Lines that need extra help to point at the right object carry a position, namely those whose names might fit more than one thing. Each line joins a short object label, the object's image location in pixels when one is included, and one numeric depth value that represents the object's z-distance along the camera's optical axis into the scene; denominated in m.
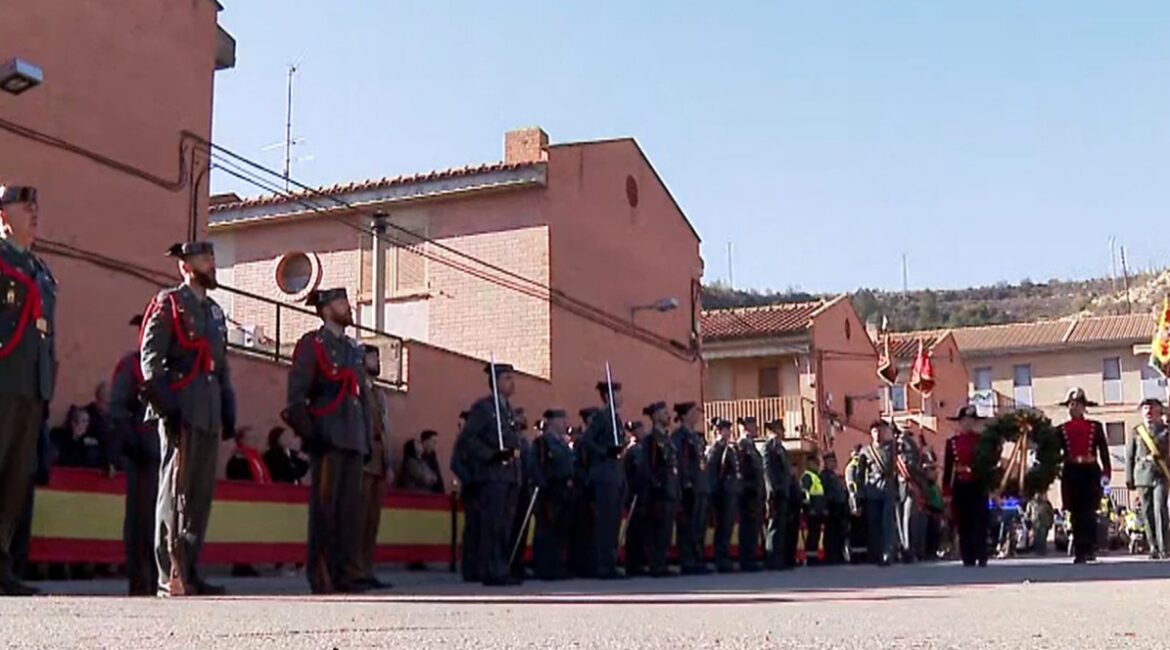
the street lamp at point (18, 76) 13.88
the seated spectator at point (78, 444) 12.66
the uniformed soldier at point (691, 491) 16.64
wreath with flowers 16.69
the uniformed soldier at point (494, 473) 12.74
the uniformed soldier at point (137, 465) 9.04
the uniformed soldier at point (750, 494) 18.17
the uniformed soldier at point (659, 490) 16.00
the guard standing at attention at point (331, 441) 9.67
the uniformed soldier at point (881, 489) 19.50
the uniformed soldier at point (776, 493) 18.97
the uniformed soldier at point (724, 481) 17.66
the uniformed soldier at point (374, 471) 11.08
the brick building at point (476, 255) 26.05
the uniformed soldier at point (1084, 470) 16.27
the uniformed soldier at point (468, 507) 12.95
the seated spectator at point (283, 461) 15.16
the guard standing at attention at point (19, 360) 8.00
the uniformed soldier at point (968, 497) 16.11
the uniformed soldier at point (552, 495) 15.02
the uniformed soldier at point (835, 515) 21.83
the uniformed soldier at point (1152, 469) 16.88
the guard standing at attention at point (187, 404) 8.25
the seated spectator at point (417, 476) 17.31
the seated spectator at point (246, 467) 14.30
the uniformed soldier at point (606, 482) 15.17
